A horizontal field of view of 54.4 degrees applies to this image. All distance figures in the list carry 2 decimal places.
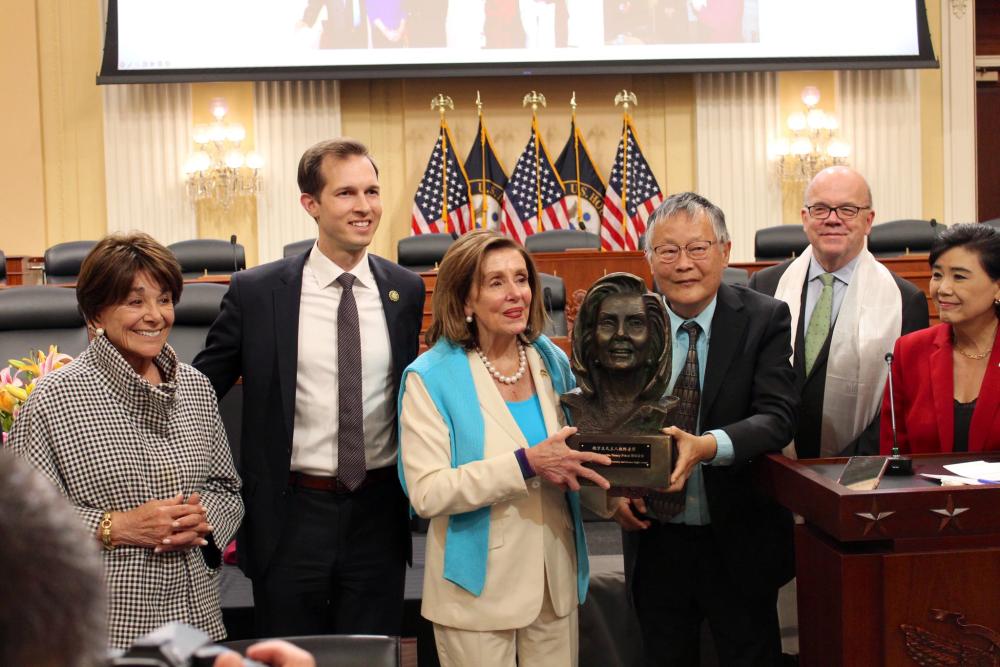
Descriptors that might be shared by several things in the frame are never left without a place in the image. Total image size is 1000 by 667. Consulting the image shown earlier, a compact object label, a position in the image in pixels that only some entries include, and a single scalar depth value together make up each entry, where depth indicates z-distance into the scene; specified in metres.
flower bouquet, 2.21
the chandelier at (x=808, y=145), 9.14
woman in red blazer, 2.18
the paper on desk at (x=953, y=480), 1.79
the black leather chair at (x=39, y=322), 3.96
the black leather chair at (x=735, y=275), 4.86
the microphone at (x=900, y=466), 1.88
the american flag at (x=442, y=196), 8.80
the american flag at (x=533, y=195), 8.79
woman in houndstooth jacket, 1.76
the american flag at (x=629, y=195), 8.73
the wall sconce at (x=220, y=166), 9.01
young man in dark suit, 2.08
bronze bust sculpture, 1.87
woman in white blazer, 1.83
